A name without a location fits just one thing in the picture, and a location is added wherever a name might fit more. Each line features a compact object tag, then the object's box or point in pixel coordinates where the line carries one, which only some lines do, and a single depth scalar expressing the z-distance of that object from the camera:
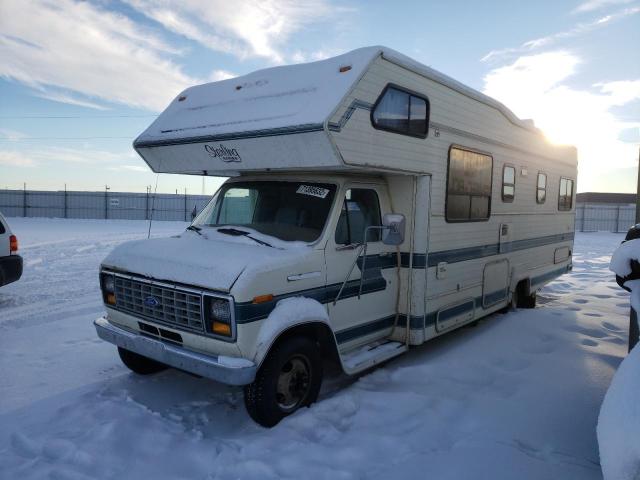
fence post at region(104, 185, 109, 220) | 32.28
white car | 7.75
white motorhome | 3.89
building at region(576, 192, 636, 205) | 54.34
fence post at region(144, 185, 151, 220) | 32.41
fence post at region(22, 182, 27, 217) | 31.20
